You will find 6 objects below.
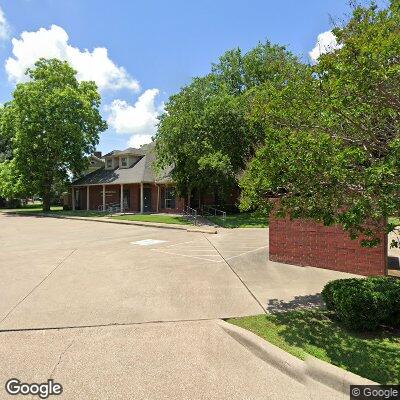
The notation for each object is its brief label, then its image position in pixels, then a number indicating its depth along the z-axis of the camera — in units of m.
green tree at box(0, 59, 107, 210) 36.78
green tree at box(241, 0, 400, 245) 4.87
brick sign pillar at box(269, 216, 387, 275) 9.93
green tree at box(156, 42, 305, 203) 25.69
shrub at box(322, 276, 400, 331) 6.01
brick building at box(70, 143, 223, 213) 33.72
